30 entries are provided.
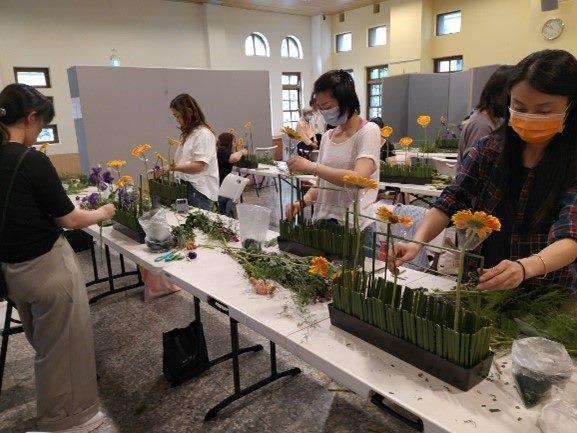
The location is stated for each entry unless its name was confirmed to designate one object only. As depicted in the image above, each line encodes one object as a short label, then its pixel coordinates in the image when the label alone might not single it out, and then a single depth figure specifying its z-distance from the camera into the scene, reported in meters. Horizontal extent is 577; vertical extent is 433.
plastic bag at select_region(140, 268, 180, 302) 3.25
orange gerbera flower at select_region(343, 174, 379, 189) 1.20
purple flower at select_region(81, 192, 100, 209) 2.81
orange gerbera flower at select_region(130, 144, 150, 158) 2.35
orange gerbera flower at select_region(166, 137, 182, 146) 2.92
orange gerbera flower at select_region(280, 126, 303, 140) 1.86
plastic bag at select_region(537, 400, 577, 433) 0.80
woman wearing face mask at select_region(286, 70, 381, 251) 1.84
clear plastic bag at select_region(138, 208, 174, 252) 2.06
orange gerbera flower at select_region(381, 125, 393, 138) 3.26
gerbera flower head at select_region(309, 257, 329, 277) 1.27
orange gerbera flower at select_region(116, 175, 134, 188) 2.36
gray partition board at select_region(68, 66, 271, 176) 5.30
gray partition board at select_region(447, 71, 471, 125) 7.24
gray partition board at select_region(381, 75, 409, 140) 7.76
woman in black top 1.57
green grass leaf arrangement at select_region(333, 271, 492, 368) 0.95
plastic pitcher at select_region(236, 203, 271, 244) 1.94
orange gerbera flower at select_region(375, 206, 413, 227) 1.08
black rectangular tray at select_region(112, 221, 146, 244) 2.24
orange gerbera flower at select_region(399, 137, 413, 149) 3.67
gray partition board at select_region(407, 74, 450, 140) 7.53
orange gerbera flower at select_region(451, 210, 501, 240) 0.88
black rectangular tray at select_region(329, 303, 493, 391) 0.95
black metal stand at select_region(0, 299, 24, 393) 2.18
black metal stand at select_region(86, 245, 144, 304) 3.27
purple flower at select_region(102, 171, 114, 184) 2.71
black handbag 2.21
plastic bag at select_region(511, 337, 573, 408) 0.87
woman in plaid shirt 1.08
